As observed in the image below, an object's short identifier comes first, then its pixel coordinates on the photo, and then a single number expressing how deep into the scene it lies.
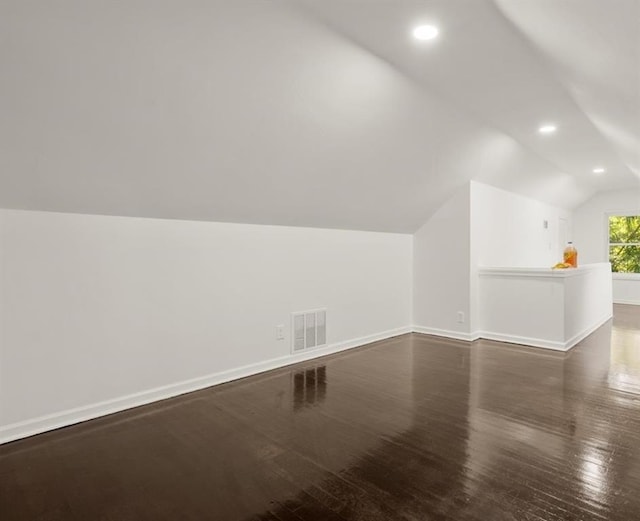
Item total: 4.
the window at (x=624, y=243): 8.52
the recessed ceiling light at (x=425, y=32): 2.35
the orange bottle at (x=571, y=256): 4.91
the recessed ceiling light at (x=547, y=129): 4.27
